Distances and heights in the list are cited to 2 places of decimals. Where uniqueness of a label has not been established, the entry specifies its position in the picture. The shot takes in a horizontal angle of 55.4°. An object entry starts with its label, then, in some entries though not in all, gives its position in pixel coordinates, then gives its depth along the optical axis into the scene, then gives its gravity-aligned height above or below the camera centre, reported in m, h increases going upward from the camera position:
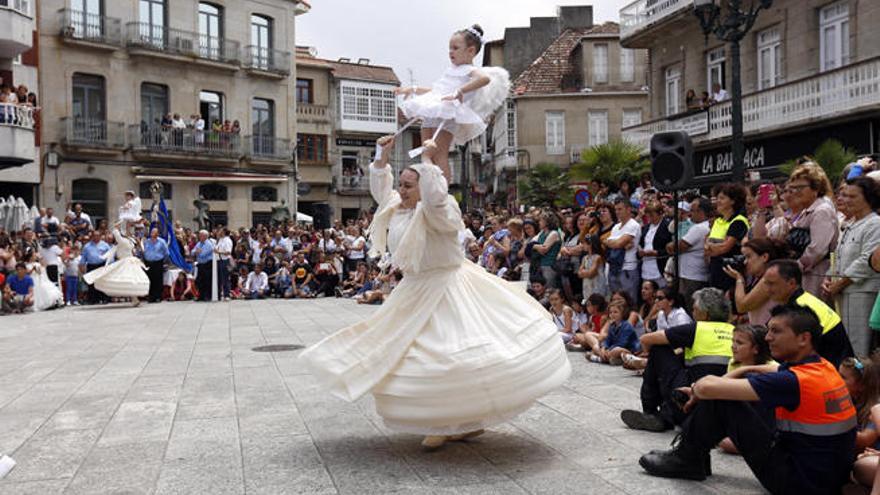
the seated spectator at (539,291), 11.96 -0.72
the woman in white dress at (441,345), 4.96 -0.63
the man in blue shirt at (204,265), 20.19 -0.46
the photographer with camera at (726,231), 8.45 +0.07
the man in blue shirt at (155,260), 19.69 -0.31
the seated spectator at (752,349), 4.91 -0.66
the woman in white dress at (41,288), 18.14 -0.85
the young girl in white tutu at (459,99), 5.69 +0.99
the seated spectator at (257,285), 21.33 -1.02
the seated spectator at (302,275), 21.39 -0.80
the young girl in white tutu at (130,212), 18.84 +0.80
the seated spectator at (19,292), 17.69 -0.91
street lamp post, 12.38 +2.42
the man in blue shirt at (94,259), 19.88 -0.26
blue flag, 19.92 +0.13
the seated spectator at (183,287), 21.05 -1.02
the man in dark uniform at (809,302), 5.12 -0.41
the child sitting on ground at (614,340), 8.98 -1.11
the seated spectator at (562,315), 10.73 -0.97
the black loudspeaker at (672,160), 9.80 +0.93
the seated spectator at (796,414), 4.20 -0.90
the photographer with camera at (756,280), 6.07 -0.33
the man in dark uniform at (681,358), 5.89 -0.85
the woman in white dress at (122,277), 18.25 -0.64
